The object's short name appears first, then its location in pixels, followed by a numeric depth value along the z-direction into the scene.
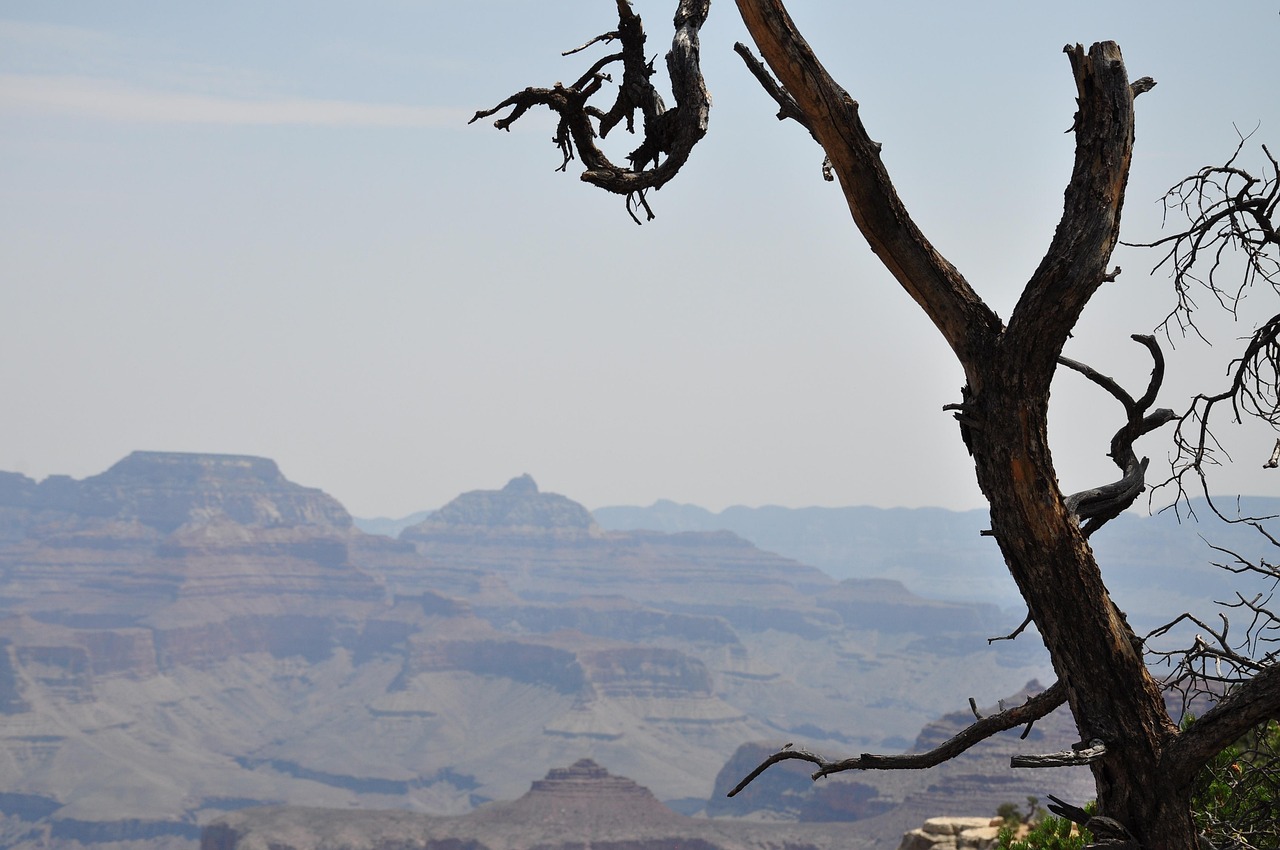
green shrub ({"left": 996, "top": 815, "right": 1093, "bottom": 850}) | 19.31
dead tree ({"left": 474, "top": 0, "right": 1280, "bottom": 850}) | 10.16
